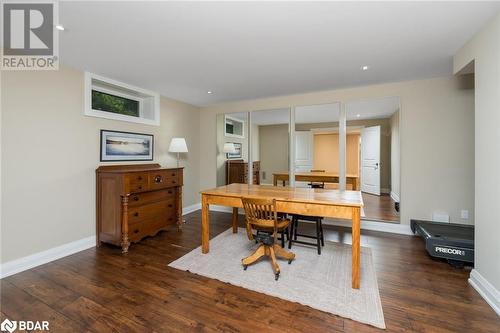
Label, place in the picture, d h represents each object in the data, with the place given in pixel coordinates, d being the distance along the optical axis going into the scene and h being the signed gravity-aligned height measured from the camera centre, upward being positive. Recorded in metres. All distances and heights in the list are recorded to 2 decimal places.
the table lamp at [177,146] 4.18 +0.38
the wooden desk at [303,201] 2.11 -0.38
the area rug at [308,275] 1.85 -1.14
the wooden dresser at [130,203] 2.96 -0.55
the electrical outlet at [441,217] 3.39 -0.79
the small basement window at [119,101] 3.18 +1.07
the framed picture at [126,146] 3.34 +0.32
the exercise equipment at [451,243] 2.45 -0.88
